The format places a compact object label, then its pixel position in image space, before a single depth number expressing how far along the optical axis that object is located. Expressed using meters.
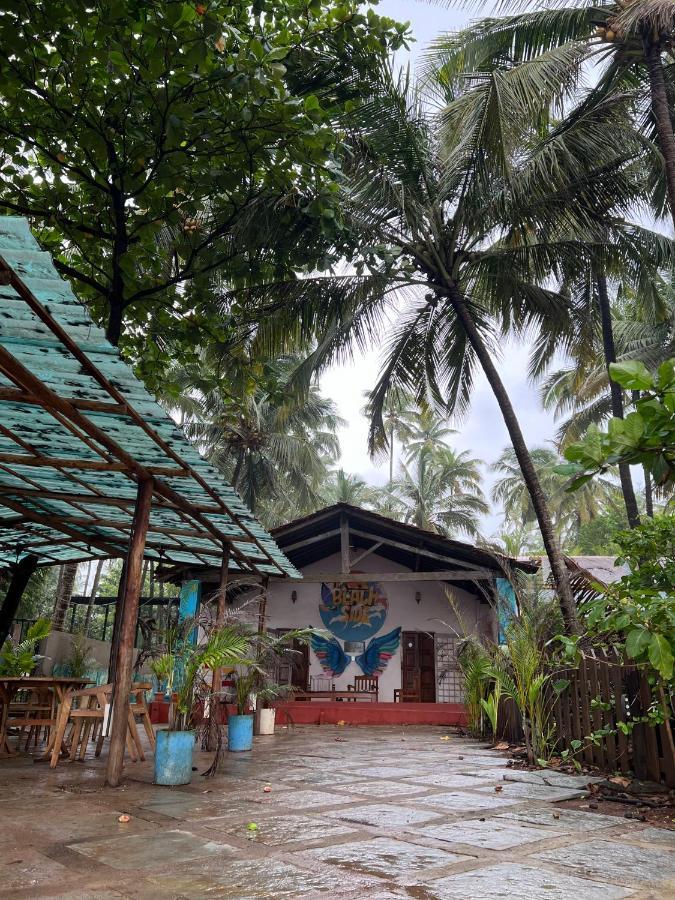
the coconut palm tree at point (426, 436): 33.08
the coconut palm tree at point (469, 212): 7.71
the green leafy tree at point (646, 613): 2.62
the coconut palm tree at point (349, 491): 28.78
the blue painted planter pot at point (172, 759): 4.84
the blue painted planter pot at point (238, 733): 7.20
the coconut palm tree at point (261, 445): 19.81
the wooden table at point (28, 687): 5.91
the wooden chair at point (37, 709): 6.20
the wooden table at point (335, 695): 12.64
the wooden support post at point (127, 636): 4.81
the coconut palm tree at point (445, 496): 27.20
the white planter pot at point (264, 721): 9.72
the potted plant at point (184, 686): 4.85
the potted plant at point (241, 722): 7.20
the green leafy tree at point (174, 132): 5.13
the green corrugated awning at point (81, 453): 3.38
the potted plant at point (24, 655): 7.36
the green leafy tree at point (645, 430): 1.64
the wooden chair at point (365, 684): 13.88
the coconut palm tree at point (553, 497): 25.09
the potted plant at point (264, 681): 7.46
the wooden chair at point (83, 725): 5.64
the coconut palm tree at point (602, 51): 7.20
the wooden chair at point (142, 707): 5.98
